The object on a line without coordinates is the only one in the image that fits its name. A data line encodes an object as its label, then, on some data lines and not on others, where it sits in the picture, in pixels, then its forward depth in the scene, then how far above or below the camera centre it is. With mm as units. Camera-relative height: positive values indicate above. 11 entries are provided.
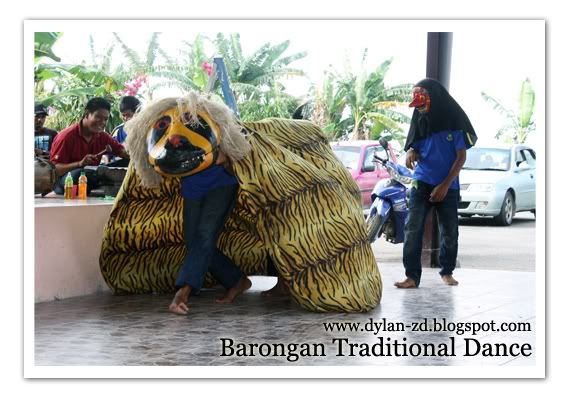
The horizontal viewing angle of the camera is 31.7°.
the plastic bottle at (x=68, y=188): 8031 -16
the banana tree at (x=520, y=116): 21219 +1530
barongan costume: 6320 +11
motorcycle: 10289 -185
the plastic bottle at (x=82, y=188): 8047 -12
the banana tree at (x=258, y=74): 19234 +2216
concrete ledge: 7047 -437
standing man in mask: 7906 +240
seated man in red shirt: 8266 +351
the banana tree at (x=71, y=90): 15555 +1603
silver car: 14016 +65
